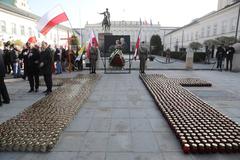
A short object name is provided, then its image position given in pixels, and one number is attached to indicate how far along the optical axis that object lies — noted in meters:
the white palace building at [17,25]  36.15
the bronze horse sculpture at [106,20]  25.12
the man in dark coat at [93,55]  13.34
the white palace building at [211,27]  41.53
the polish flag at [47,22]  9.41
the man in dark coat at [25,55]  8.41
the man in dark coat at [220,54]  16.20
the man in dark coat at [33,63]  7.89
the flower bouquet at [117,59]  14.03
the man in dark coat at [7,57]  12.73
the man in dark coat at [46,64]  7.68
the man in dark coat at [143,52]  13.09
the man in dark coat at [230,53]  15.38
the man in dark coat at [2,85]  6.32
